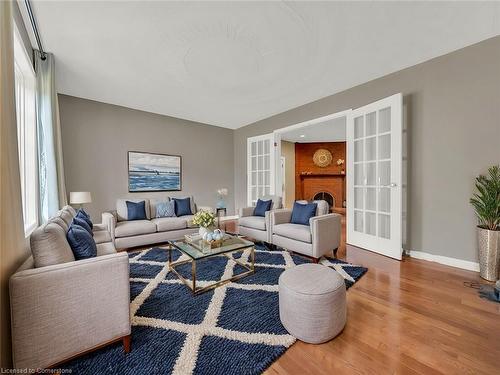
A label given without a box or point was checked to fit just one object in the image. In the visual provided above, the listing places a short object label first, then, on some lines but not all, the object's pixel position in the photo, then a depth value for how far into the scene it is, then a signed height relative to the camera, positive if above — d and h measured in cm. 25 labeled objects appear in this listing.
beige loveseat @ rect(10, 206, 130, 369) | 117 -68
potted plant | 231 -53
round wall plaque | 779 +84
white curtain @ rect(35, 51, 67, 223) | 265 +61
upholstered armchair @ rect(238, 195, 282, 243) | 358 -72
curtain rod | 194 +162
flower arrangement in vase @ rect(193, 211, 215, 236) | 274 -48
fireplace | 780 -59
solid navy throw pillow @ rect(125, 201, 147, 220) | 383 -47
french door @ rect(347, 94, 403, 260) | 301 +5
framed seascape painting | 466 +27
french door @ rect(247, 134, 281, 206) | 521 +43
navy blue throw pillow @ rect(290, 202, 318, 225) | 335 -49
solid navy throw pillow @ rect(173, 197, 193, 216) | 433 -47
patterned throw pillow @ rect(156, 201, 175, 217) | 415 -49
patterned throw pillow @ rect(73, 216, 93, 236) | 218 -38
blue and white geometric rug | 132 -109
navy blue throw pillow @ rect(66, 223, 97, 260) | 165 -45
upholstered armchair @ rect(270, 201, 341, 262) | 283 -74
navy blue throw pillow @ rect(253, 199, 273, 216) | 408 -47
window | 241 +62
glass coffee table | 221 -74
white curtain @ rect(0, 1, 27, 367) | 117 +2
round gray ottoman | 147 -87
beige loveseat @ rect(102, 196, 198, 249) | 335 -72
